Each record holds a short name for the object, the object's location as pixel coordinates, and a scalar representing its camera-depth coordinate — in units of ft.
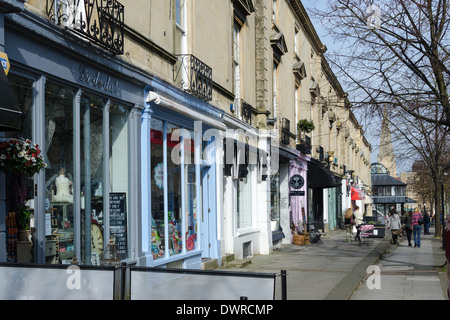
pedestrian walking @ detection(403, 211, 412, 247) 88.49
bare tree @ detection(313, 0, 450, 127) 45.50
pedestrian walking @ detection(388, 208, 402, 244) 90.69
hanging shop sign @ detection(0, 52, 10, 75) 22.72
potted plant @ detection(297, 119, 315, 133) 89.40
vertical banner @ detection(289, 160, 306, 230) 81.61
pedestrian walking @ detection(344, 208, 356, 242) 89.66
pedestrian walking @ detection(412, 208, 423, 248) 85.97
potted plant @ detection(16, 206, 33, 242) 24.80
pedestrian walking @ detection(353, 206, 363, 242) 85.52
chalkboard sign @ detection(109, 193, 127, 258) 34.04
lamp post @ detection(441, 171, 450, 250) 102.32
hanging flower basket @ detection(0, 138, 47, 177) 22.52
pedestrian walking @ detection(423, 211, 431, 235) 136.15
